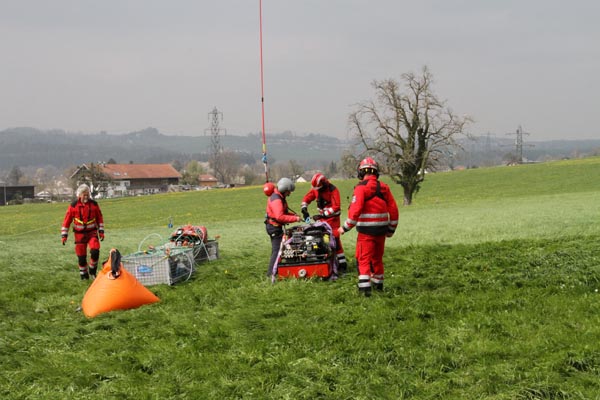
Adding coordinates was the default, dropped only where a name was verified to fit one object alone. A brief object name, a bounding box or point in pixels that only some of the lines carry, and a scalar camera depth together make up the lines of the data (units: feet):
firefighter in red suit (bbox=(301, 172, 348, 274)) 35.09
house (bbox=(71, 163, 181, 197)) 398.09
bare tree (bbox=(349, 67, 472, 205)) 138.41
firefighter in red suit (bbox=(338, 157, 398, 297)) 27.37
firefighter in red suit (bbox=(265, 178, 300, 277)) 33.30
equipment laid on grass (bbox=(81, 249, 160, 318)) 27.48
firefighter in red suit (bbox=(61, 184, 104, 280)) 37.93
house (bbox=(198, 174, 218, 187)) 515.91
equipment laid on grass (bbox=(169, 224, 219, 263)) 41.55
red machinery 31.76
